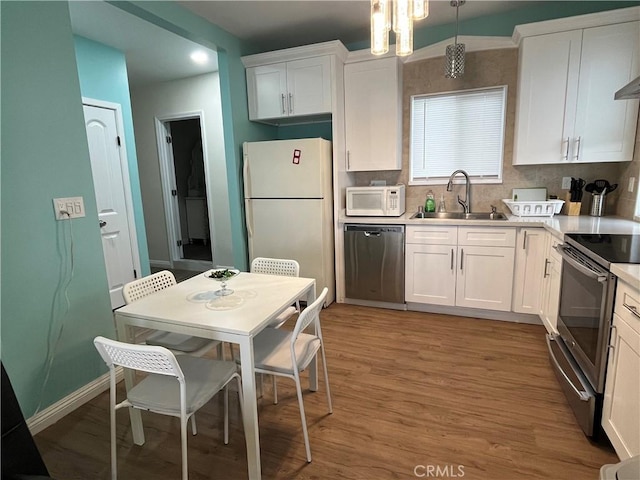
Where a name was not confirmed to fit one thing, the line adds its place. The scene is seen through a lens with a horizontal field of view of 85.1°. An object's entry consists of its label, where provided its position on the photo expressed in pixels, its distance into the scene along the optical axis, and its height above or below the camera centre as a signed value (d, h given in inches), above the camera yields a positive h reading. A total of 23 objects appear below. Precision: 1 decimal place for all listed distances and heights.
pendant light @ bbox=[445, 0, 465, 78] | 113.8 +38.6
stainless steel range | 65.3 -29.8
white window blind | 133.3 +16.8
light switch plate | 78.5 -4.1
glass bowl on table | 73.7 -19.6
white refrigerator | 131.4 -7.7
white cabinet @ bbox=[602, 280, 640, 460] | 55.2 -34.3
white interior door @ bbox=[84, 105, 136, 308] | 133.8 -2.9
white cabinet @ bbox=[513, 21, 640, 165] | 106.1 +25.2
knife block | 120.3 -11.6
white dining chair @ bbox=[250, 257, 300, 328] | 94.2 -23.0
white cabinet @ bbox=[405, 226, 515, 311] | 118.7 -31.1
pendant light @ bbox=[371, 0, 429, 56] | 59.7 +27.8
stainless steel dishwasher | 130.5 -31.0
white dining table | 57.4 -23.2
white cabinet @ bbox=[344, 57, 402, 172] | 130.4 +25.2
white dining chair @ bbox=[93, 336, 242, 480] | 51.0 -34.5
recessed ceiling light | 145.4 +54.7
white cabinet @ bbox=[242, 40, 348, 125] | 129.0 +38.8
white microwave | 131.3 -7.8
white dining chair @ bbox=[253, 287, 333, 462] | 64.5 -34.2
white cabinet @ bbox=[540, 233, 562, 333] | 96.1 -32.6
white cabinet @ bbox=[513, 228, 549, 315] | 111.7 -30.5
